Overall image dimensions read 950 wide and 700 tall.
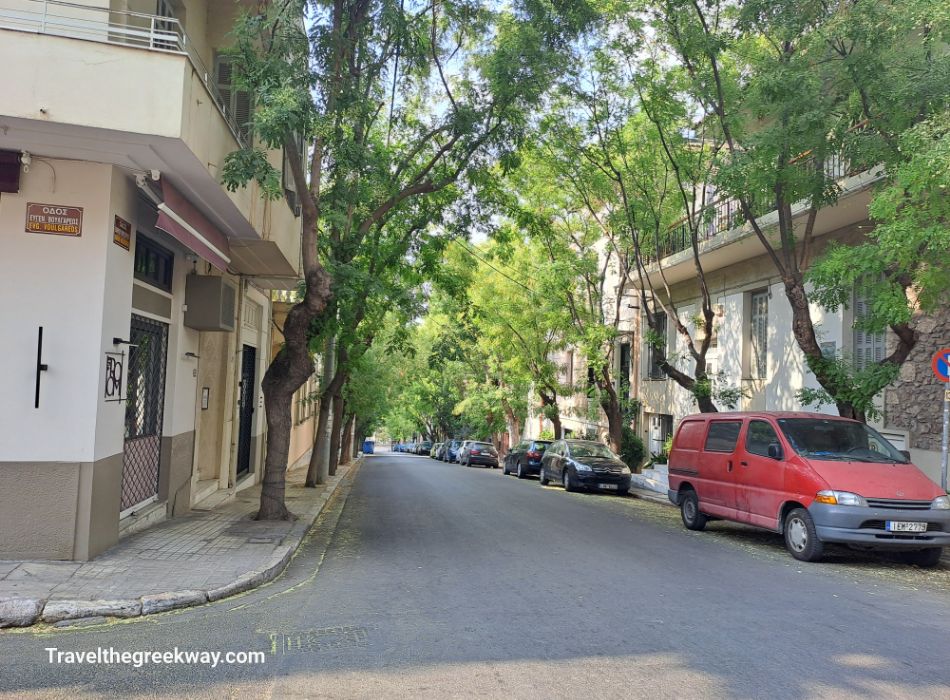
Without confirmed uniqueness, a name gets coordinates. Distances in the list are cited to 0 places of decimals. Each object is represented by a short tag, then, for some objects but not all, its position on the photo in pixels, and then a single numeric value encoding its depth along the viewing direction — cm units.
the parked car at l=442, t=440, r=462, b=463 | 4434
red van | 850
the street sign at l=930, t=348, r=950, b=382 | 988
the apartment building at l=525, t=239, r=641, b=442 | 2653
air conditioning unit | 1109
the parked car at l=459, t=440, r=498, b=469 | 3738
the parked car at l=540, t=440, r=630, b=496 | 1847
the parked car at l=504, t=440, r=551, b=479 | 2562
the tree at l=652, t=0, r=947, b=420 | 995
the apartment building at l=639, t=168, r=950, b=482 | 1328
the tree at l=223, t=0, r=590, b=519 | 845
